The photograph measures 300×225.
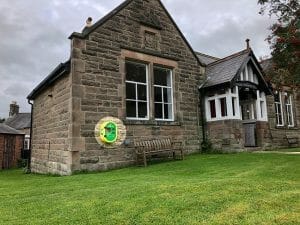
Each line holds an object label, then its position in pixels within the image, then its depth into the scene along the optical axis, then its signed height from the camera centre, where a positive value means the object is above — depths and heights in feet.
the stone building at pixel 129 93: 34.76 +7.36
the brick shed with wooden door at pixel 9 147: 73.73 -0.25
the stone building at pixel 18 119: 122.11 +11.90
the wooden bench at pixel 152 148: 36.90 -0.57
